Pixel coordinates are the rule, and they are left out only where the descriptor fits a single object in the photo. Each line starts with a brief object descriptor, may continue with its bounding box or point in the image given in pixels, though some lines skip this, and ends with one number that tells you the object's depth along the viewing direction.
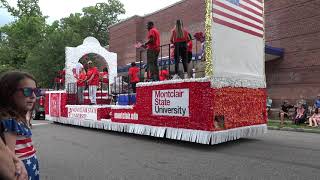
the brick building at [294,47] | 13.79
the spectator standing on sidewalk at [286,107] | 13.20
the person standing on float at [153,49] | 7.16
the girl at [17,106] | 1.75
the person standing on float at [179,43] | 6.66
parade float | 5.62
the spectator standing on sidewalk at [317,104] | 11.65
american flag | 5.78
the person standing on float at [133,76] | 8.26
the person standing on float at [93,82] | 9.67
